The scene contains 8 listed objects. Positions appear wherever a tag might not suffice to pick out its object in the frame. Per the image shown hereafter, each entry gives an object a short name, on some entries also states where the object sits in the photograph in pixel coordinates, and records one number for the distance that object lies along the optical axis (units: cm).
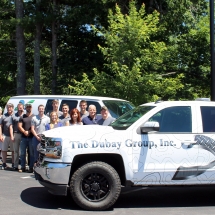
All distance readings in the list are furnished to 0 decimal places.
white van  1106
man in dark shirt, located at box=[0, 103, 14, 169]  1034
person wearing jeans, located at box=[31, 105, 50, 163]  958
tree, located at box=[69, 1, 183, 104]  1315
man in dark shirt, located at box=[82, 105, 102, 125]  916
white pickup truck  640
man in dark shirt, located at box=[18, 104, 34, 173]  995
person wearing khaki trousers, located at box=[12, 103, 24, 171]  1031
